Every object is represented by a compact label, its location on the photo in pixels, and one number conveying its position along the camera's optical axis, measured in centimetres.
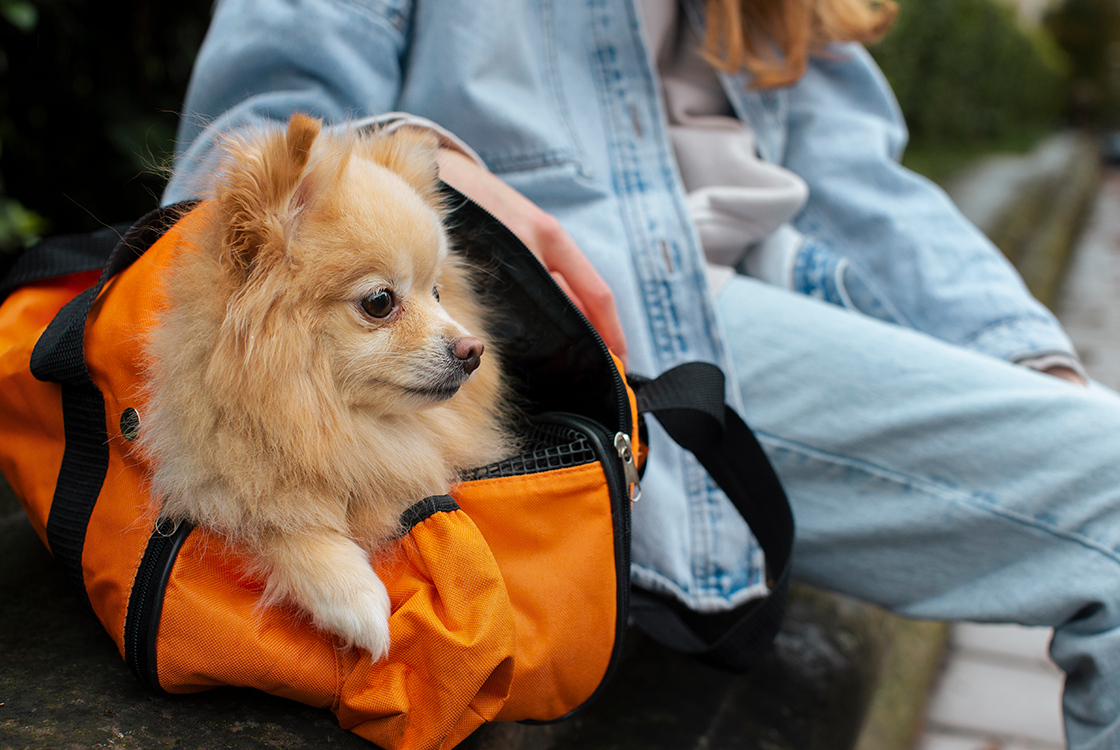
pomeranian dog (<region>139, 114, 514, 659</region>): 81
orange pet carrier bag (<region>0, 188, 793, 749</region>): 83
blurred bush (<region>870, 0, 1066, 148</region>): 757
